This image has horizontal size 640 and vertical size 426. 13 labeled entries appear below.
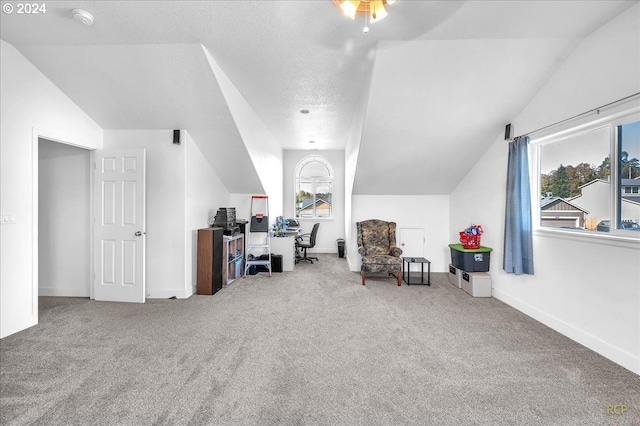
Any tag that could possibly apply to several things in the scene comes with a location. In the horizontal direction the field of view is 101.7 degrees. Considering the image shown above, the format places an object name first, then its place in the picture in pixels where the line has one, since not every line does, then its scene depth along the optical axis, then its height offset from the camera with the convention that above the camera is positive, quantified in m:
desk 5.37 -0.78
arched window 7.68 +0.61
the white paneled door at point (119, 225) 3.61 -0.22
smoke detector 2.24 +1.69
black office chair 6.11 -0.79
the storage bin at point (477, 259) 4.00 -0.73
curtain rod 2.15 +0.96
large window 2.32 +0.36
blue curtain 3.19 -0.03
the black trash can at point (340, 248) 6.78 -0.97
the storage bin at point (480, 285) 3.83 -1.08
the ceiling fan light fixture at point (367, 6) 1.86 +1.49
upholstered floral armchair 4.42 -0.67
